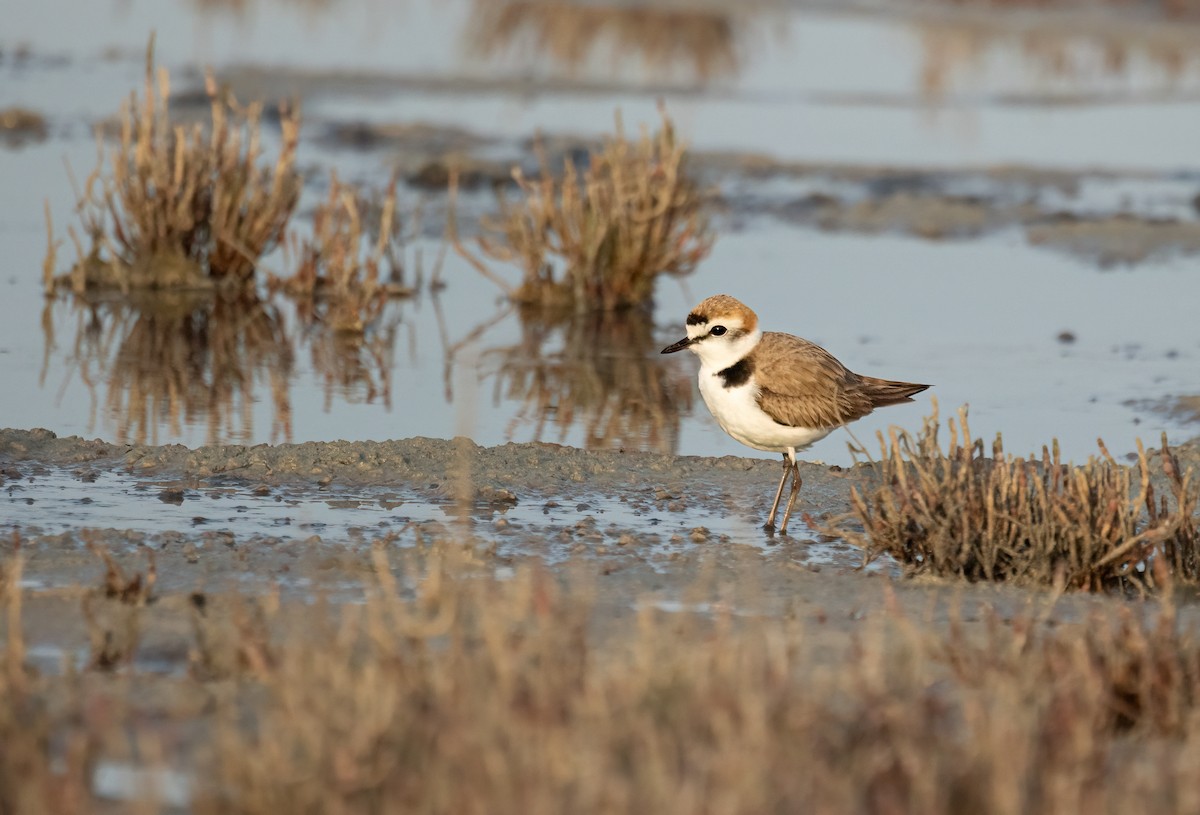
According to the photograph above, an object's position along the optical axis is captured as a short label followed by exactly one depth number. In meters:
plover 14.96
